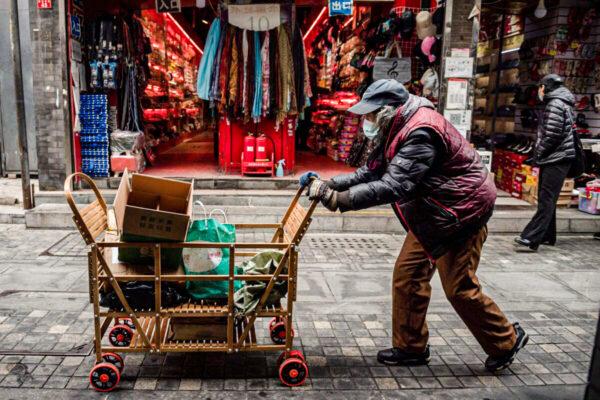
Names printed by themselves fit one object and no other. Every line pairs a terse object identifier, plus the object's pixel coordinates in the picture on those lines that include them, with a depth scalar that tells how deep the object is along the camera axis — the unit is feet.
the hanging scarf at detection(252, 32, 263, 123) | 27.61
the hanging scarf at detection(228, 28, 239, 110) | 27.58
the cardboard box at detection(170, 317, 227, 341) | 11.32
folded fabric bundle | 11.05
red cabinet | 30.04
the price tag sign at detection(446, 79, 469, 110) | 26.61
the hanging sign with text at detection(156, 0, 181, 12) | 27.20
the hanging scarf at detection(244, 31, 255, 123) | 27.68
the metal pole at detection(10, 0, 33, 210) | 24.13
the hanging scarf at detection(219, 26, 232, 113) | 27.66
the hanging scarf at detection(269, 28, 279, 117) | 27.78
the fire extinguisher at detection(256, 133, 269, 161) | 28.96
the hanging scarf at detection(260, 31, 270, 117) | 27.48
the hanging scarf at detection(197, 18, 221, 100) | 27.61
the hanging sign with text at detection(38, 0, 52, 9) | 25.58
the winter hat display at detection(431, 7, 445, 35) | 26.63
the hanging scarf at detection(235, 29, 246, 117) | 27.71
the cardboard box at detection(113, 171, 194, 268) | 9.95
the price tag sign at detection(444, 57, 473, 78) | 26.45
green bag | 10.83
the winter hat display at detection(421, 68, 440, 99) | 27.45
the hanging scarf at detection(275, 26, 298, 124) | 27.63
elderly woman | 10.50
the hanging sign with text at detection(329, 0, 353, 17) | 26.17
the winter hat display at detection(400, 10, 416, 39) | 28.22
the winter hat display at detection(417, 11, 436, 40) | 27.14
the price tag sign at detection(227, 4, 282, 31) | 26.96
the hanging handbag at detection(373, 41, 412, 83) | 27.91
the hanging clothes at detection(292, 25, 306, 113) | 28.17
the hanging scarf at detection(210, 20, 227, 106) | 27.66
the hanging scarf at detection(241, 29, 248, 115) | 27.40
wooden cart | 10.39
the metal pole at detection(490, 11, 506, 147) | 34.23
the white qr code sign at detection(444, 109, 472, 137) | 26.78
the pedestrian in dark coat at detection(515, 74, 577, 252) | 21.35
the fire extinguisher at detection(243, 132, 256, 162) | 28.86
